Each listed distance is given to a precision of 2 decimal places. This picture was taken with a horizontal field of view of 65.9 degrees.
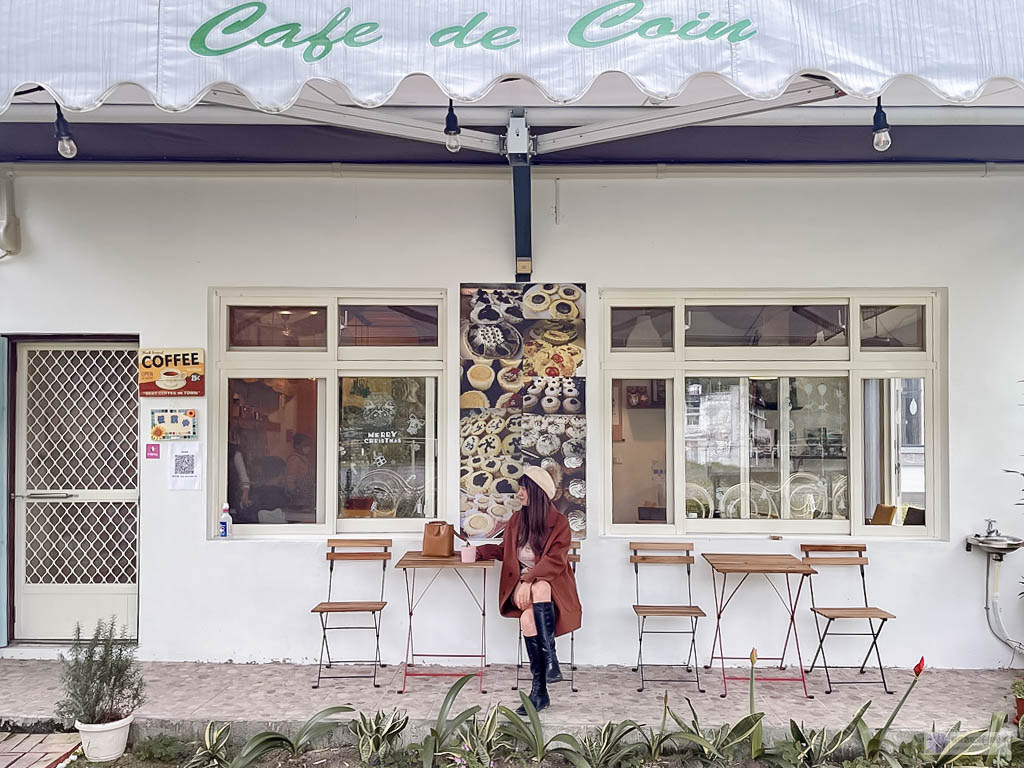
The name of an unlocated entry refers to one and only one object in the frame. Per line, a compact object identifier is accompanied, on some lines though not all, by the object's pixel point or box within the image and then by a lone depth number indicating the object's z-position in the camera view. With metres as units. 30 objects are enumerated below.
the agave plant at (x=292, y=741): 4.26
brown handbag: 5.41
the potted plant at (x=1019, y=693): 4.54
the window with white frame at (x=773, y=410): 5.89
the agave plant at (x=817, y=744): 4.27
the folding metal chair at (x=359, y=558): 5.59
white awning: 3.46
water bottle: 5.82
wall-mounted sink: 5.48
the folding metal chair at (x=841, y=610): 5.26
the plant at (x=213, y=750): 4.25
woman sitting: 4.88
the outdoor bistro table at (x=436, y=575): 5.28
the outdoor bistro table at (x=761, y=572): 5.25
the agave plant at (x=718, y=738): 4.23
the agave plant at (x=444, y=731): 4.22
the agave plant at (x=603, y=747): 4.20
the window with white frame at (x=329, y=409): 5.95
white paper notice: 5.78
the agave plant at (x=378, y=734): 4.28
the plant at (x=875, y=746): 4.33
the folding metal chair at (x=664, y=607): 5.32
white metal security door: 5.99
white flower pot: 4.33
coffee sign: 5.78
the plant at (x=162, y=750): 4.42
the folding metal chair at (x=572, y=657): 5.32
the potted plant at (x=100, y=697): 4.32
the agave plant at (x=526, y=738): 4.31
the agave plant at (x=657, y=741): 4.30
